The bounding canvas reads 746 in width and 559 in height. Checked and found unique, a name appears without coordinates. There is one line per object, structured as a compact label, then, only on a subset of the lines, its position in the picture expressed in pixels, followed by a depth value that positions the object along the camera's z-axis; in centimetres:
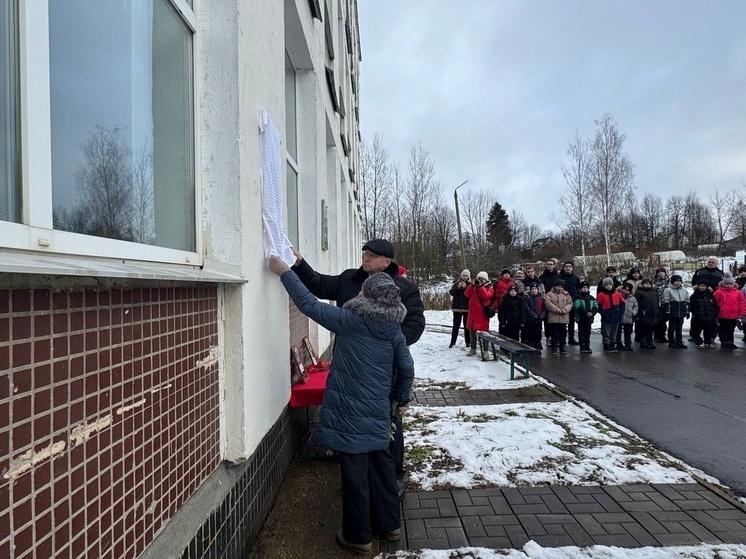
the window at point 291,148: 492
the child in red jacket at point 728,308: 1051
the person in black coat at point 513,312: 974
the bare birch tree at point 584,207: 2833
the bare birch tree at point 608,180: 2716
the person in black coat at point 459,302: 1098
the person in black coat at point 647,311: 1063
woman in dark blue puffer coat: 287
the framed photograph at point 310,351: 504
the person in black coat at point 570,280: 1040
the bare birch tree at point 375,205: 3009
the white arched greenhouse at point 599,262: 2859
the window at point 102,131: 121
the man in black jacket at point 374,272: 346
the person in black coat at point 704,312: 1075
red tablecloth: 390
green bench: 716
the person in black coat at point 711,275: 1118
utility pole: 2417
